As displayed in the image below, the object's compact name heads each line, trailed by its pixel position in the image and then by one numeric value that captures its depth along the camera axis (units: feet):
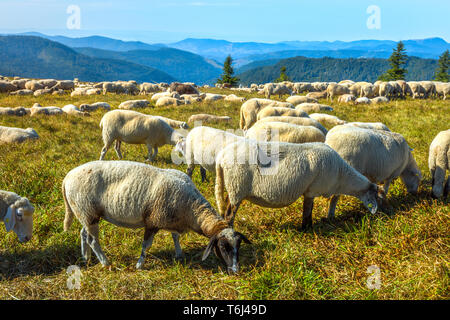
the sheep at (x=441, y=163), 20.39
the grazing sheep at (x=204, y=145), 22.27
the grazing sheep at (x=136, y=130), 30.76
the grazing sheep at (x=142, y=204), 13.71
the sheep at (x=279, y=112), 35.49
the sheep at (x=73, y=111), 57.98
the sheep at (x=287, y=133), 24.61
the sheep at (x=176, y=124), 38.38
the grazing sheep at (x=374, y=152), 20.12
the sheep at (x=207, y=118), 51.59
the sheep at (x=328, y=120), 40.75
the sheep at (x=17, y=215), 15.49
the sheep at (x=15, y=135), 36.96
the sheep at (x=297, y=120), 30.35
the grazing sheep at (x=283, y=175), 16.06
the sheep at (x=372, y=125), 26.76
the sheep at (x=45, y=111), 56.61
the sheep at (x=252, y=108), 41.36
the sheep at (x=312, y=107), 54.39
